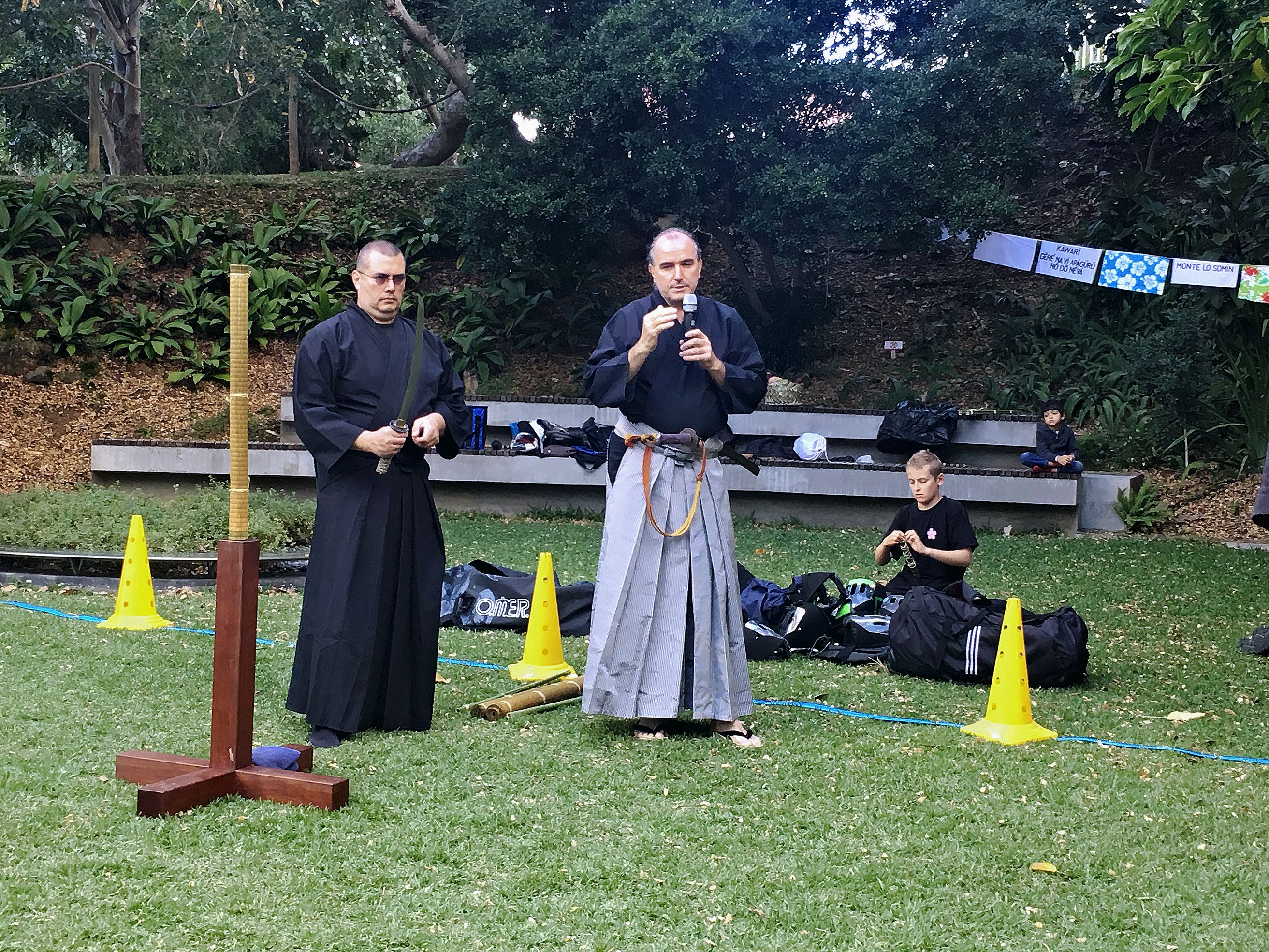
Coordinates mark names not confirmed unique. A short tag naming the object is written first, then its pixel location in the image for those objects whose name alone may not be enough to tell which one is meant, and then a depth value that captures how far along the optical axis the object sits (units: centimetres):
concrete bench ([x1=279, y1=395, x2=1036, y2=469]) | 1338
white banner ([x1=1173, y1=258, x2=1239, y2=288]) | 1278
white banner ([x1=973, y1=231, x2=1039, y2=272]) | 1528
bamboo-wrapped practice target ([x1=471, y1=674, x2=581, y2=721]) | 487
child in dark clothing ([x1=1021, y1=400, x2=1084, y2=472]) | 1214
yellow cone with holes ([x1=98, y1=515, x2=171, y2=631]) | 649
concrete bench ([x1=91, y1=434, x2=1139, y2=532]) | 1159
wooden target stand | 355
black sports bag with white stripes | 559
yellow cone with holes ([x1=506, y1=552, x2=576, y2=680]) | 567
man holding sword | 451
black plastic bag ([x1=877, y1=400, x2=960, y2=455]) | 1319
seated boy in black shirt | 619
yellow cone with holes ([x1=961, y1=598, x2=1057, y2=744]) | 468
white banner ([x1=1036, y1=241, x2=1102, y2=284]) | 1450
